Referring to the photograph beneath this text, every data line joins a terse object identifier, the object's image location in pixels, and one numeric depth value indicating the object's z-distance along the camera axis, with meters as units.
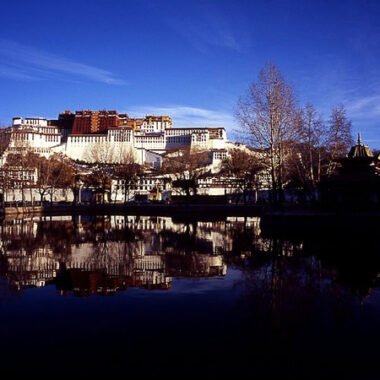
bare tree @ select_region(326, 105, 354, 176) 46.12
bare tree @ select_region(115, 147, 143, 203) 78.31
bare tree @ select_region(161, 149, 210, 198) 77.19
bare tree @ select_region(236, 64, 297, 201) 40.81
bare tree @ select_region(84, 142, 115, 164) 101.88
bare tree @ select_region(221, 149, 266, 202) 71.31
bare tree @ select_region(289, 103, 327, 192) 43.59
